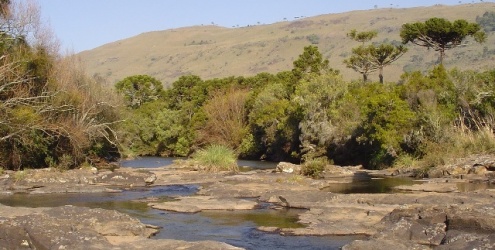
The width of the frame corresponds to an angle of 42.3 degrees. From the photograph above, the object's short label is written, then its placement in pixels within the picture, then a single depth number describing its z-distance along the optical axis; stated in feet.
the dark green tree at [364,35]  198.61
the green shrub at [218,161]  133.59
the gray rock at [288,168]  126.82
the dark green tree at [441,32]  181.37
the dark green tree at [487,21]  412.77
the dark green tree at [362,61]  197.88
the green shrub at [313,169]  122.31
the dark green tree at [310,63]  208.95
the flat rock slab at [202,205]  79.25
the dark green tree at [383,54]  193.97
